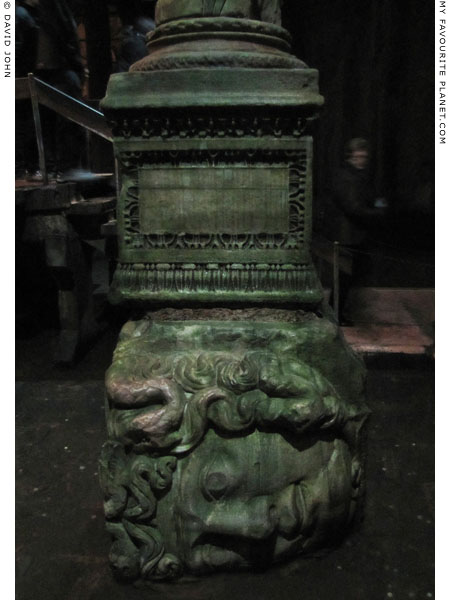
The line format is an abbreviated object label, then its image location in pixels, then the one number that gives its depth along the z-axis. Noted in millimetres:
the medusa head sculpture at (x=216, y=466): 2010
